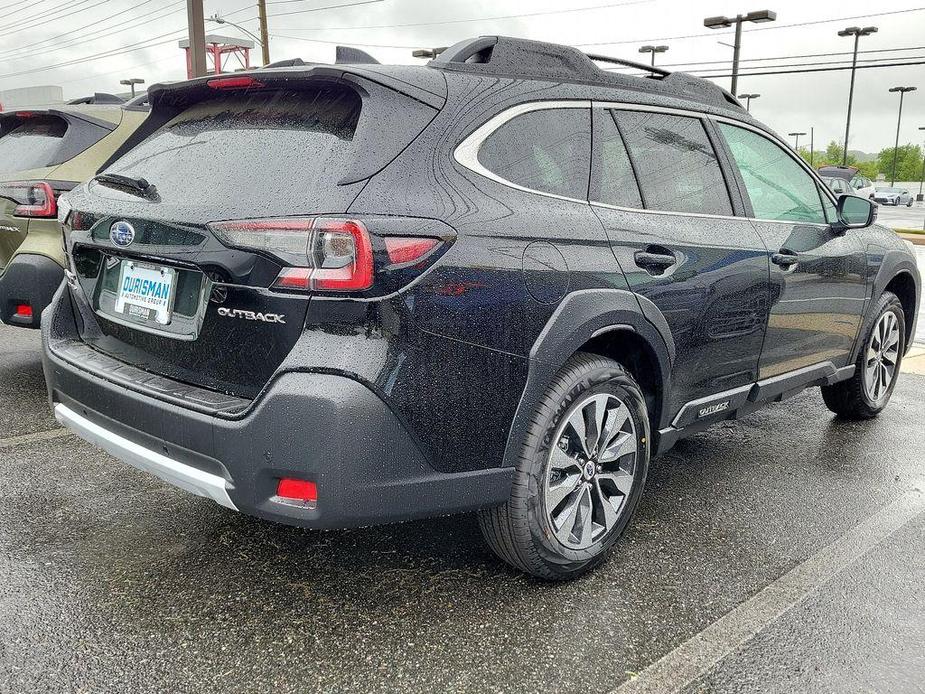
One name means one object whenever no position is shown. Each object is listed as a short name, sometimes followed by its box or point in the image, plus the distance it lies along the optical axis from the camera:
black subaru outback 2.28
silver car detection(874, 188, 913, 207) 58.38
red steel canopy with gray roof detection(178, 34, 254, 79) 40.84
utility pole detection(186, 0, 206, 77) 16.89
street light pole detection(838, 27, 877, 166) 35.66
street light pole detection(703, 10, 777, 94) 24.05
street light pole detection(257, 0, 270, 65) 27.52
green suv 4.82
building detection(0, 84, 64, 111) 55.72
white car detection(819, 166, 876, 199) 28.56
